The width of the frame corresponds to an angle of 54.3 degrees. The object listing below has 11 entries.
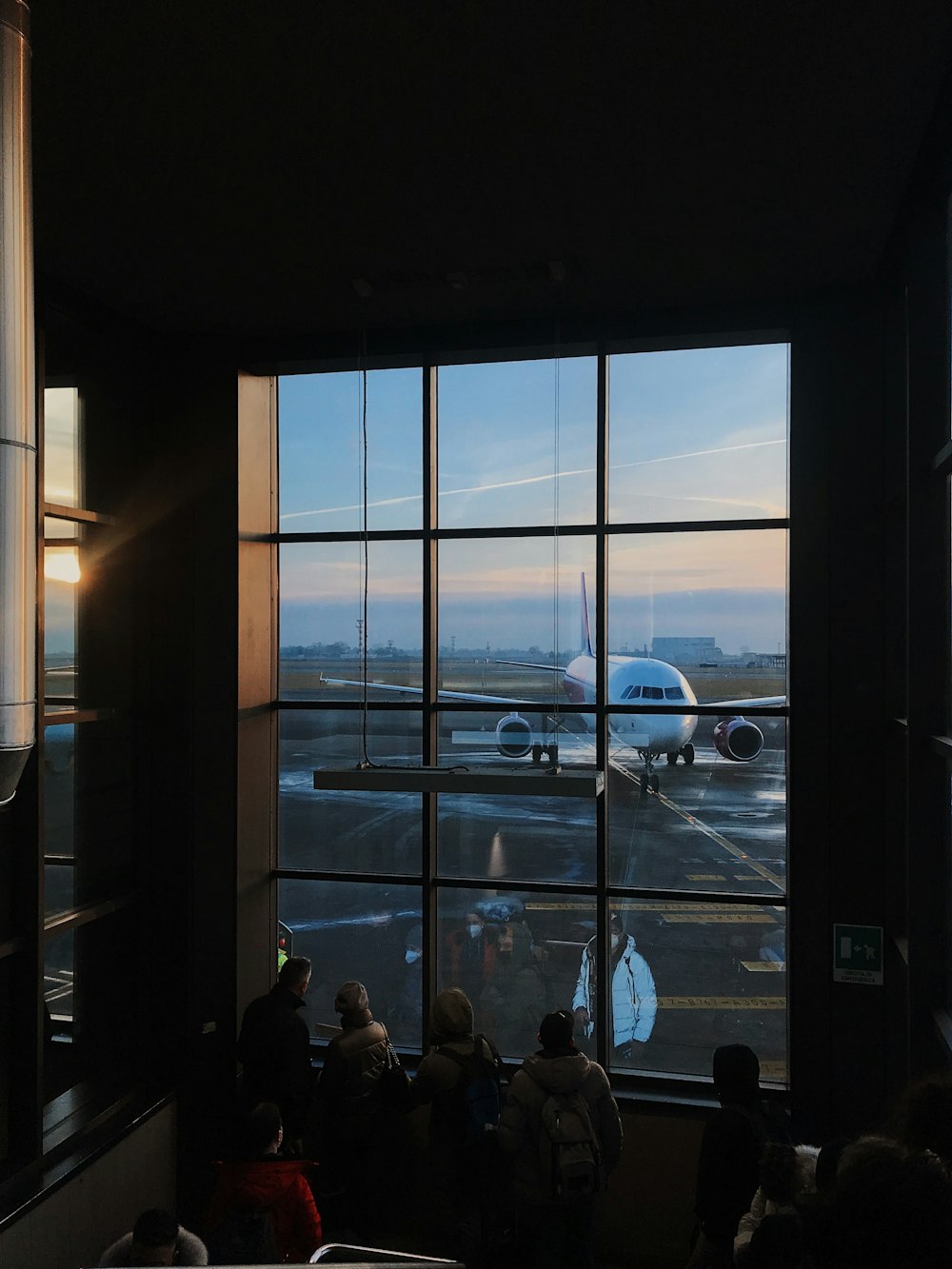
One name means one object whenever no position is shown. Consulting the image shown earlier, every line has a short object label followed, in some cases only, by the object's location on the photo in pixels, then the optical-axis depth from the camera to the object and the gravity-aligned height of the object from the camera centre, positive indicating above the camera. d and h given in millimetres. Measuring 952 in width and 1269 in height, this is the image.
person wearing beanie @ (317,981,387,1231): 4461 -2283
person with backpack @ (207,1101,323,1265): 3309 -2074
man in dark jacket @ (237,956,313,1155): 4613 -2062
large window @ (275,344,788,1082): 4930 -257
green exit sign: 4430 -1498
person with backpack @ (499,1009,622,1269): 3773 -2062
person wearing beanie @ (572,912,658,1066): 4992 -1935
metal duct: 2201 +568
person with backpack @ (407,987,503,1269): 4121 -2168
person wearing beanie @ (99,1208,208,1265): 2867 -1907
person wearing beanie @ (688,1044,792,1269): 3457 -1951
